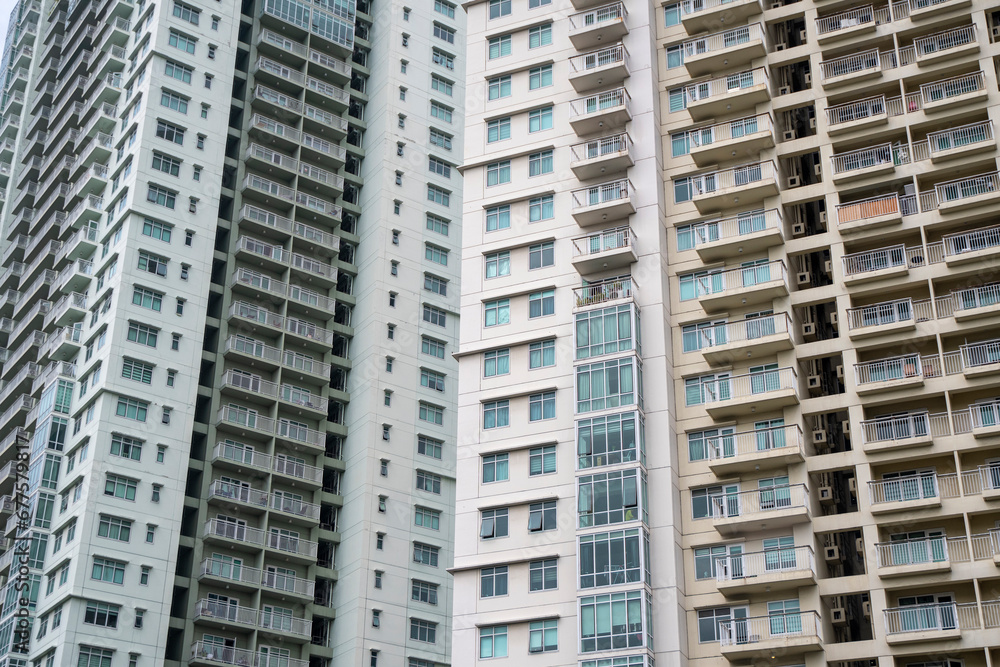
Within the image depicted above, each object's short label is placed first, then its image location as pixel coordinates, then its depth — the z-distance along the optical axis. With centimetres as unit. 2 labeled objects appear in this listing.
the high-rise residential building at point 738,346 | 5278
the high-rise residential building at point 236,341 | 7406
